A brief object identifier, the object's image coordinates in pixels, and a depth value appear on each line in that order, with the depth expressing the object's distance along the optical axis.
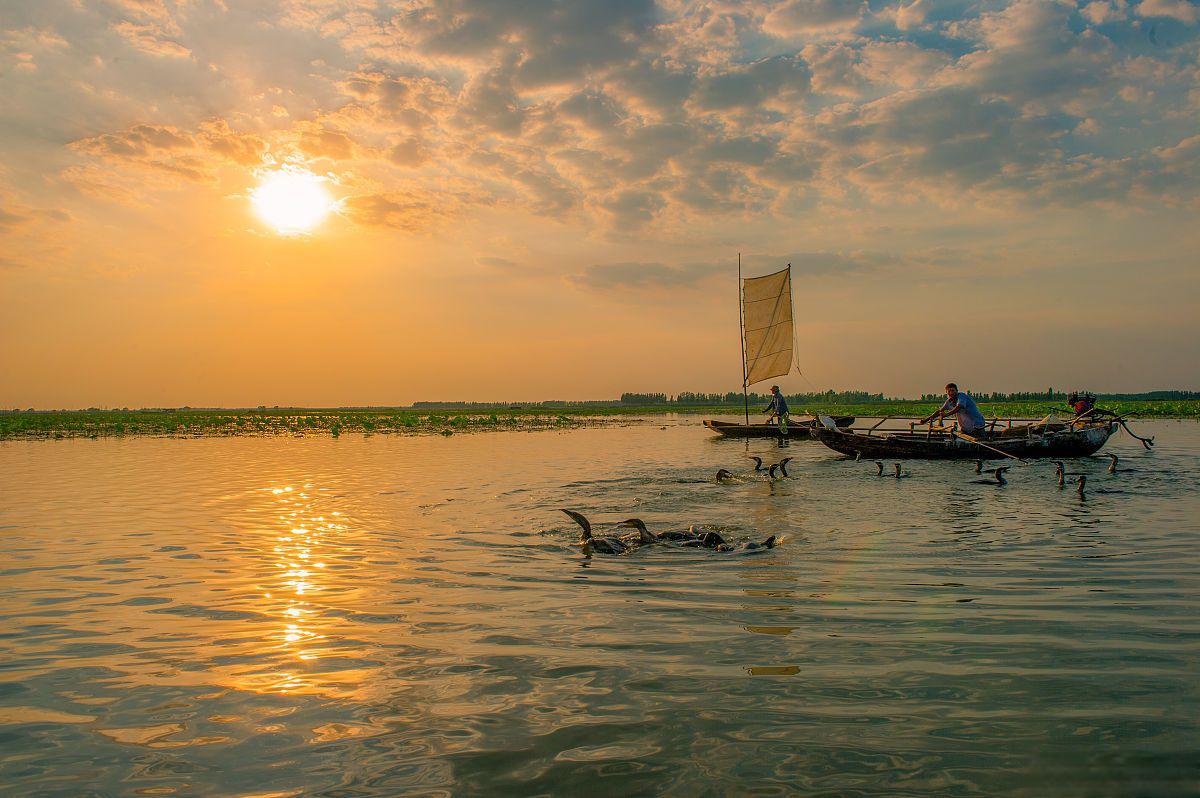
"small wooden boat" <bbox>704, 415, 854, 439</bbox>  34.03
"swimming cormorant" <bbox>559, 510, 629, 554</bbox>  9.24
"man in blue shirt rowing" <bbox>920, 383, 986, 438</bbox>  21.48
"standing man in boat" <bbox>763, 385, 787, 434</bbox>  33.66
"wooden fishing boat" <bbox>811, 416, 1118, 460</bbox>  21.36
